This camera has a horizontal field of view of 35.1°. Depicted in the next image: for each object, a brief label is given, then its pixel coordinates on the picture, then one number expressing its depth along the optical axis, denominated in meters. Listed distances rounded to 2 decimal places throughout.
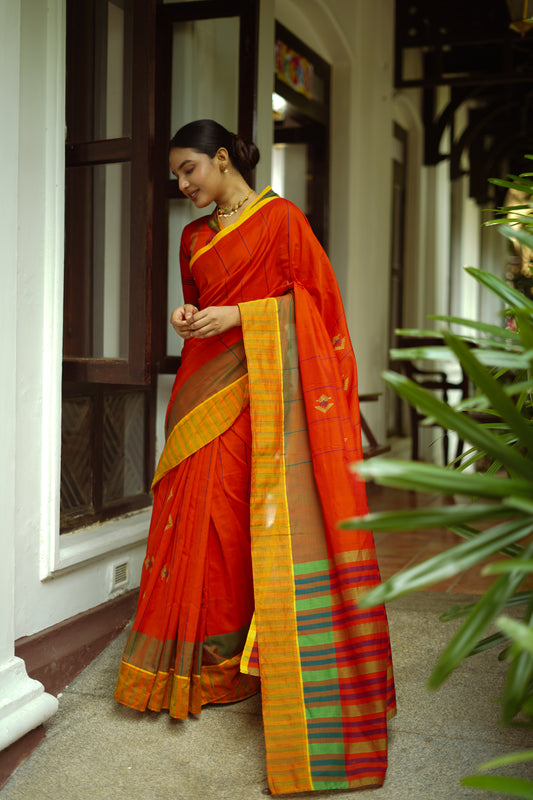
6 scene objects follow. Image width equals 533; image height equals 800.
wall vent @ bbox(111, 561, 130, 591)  2.64
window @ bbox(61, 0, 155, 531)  2.36
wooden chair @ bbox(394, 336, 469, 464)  5.81
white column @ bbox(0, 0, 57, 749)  1.92
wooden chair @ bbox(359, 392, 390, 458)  4.64
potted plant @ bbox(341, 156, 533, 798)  0.97
